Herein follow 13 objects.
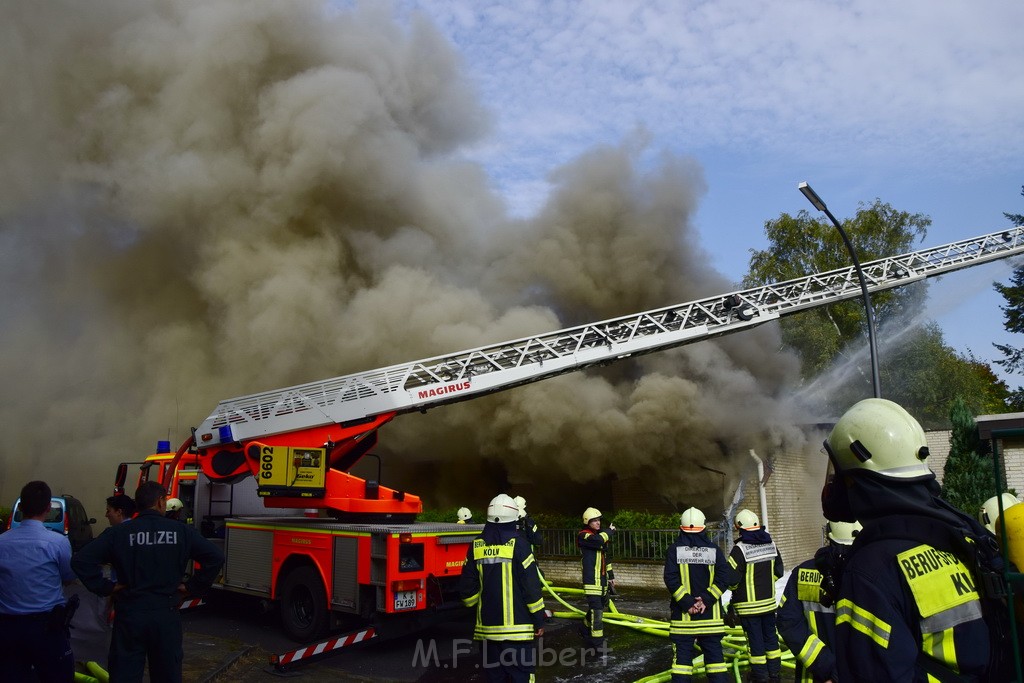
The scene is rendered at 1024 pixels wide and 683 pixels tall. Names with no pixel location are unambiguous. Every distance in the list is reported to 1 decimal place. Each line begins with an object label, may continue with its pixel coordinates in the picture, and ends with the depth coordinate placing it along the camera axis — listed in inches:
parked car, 394.6
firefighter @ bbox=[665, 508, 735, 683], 239.6
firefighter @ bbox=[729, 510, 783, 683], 261.7
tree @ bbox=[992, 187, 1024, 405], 1117.1
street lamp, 374.1
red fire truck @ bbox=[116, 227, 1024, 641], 306.5
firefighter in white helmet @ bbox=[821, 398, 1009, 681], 74.8
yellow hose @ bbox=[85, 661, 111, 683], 234.8
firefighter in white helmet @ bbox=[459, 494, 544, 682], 193.9
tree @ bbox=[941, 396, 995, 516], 506.0
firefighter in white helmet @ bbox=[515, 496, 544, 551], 336.7
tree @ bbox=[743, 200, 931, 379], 1004.6
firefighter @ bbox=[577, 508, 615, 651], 323.3
